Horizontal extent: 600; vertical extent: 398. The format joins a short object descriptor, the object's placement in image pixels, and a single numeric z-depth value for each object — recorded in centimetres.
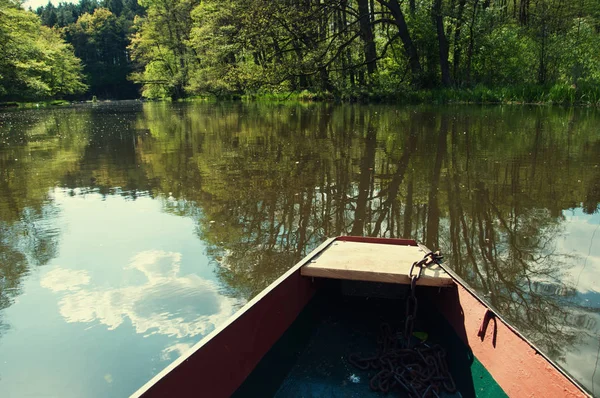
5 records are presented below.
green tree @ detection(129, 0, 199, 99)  4662
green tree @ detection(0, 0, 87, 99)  3234
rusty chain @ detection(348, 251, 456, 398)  244
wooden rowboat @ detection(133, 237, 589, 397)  195
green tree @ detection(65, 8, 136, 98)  8219
